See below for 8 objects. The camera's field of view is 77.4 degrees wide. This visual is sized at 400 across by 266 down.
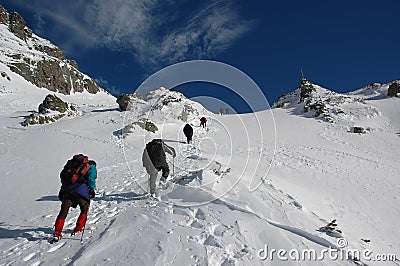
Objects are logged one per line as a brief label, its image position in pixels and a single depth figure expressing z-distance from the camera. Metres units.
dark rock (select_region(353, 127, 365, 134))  29.48
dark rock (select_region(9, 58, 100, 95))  88.06
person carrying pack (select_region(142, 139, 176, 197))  9.09
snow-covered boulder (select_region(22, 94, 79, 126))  30.88
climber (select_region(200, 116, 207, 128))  30.08
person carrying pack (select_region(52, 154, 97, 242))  5.83
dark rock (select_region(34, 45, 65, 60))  134.20
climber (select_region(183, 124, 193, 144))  21.91
